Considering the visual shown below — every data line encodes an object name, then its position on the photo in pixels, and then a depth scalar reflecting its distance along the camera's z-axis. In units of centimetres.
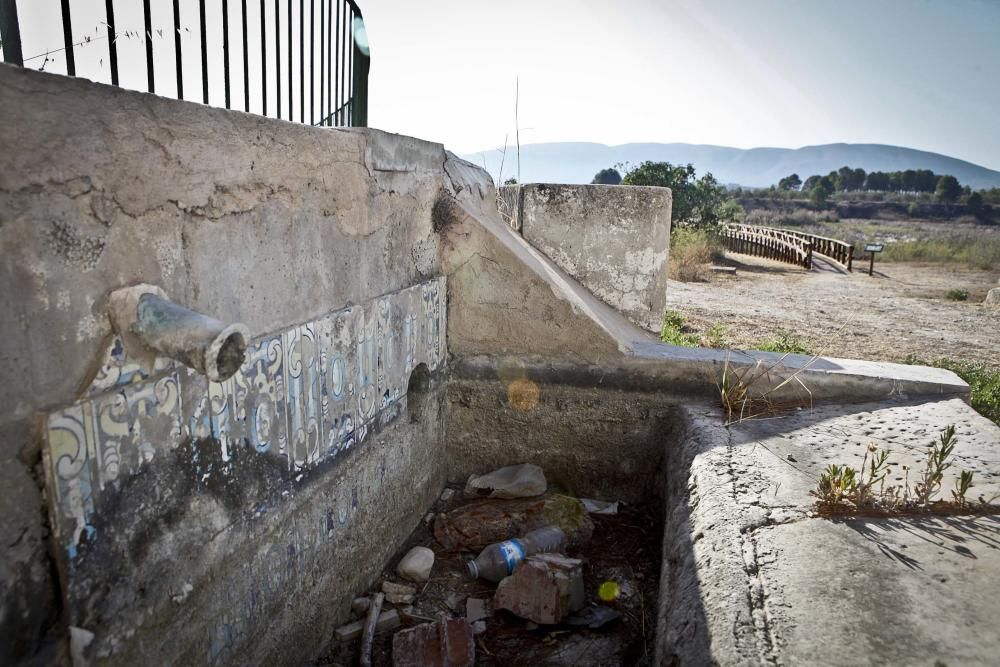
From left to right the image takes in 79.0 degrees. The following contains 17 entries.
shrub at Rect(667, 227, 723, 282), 1277
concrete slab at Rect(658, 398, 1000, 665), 179
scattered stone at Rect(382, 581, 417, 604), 315
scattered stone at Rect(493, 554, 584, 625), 295
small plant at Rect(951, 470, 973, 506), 235
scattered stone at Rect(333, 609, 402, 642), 285
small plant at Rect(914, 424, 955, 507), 245
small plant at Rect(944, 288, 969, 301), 1125
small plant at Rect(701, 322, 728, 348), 603
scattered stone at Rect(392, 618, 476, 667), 267
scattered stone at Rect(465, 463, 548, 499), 387
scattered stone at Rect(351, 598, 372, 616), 302
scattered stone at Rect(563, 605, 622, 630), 297
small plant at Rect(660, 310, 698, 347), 550
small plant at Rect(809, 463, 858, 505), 245
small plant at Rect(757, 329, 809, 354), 550
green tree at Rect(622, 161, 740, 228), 1753
